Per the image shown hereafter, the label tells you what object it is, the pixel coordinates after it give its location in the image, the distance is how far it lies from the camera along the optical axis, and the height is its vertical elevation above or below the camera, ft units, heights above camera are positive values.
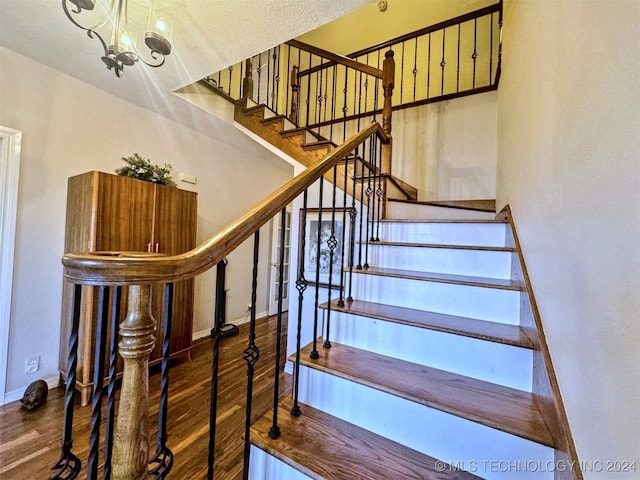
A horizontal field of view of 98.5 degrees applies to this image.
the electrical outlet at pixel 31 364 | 6.92 -3.26
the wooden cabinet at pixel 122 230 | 6.70 +0.26
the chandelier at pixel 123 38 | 4.49 +3.40
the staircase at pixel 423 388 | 2.88 -1.72
